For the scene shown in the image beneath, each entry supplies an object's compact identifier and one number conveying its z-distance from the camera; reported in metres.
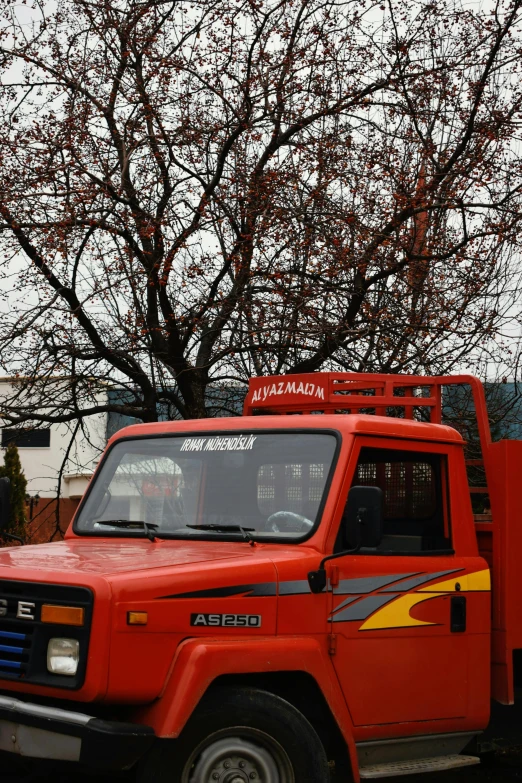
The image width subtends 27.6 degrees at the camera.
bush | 19.72
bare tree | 11.46
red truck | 4.32
